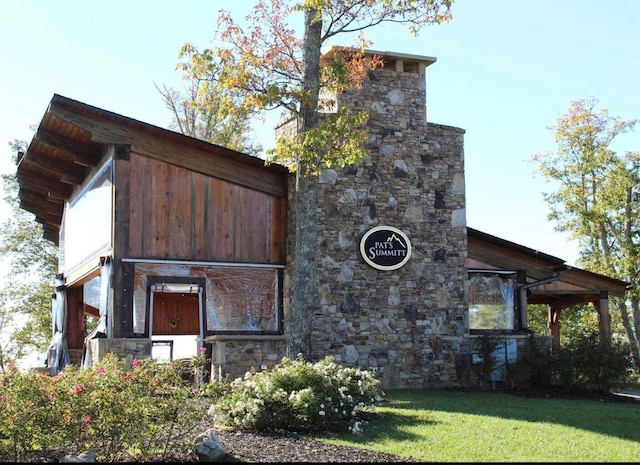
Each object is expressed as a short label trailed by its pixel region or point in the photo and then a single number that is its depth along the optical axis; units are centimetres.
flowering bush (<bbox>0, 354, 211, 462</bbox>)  810
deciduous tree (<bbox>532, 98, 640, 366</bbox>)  2559
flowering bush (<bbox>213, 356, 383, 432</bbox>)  936
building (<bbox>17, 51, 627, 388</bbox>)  1410
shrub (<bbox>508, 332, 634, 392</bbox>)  1459
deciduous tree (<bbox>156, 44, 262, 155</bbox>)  2752
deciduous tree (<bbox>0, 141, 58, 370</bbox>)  2750
